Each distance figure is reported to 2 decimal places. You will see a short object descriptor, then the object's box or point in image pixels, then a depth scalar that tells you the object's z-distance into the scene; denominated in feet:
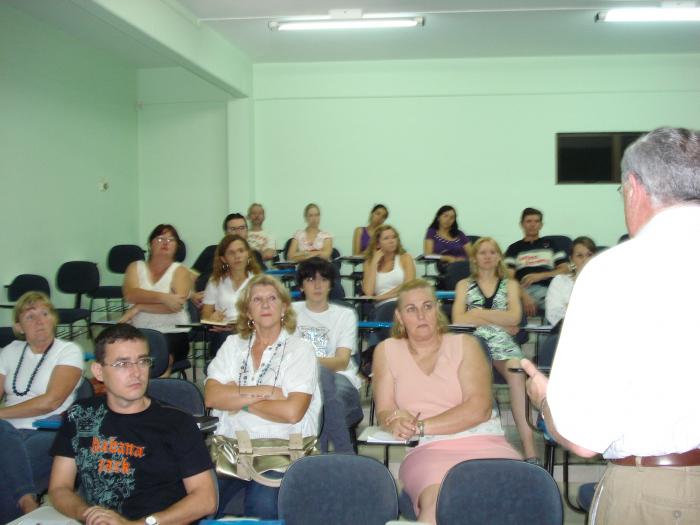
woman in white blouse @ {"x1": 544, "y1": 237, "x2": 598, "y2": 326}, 16.37
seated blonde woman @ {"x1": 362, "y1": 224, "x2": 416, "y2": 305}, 19.90
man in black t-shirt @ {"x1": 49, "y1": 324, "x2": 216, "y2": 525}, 7.79
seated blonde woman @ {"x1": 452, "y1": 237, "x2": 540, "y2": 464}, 15.42
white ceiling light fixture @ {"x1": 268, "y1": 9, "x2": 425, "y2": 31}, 22.70
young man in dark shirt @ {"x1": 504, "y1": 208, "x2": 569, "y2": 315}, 20.89
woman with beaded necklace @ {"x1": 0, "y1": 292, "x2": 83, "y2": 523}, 10.93
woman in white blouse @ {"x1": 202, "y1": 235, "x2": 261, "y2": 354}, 16.25
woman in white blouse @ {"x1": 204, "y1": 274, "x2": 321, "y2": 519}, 9.46
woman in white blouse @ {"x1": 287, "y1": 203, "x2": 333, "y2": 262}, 26.53
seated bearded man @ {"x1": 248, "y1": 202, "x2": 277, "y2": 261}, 26.37
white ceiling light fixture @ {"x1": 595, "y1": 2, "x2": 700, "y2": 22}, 21.92
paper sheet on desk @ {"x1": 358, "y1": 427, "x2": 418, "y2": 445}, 8.76
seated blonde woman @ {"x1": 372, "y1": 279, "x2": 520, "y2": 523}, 9.20
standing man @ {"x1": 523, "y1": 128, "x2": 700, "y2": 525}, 4.32
